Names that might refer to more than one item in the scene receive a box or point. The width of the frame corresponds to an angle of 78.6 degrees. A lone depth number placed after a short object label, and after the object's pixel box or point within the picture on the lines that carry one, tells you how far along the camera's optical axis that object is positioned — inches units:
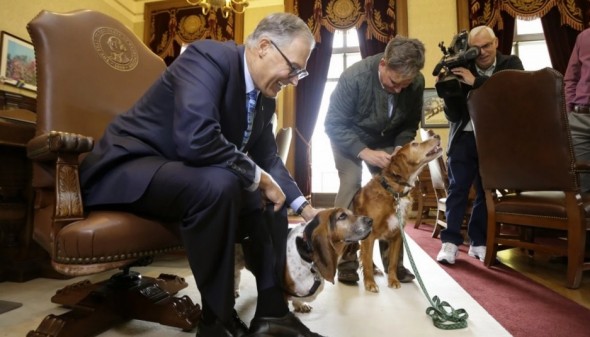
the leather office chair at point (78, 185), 39.3
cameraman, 99.6
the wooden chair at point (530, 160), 72.9
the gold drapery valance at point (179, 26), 244.1
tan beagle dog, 77.4
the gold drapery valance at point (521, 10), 201.6
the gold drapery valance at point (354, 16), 222.5
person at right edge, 84.6
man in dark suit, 39.2
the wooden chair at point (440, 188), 128.8
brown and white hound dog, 51.8
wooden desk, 77.4
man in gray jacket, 82.3
